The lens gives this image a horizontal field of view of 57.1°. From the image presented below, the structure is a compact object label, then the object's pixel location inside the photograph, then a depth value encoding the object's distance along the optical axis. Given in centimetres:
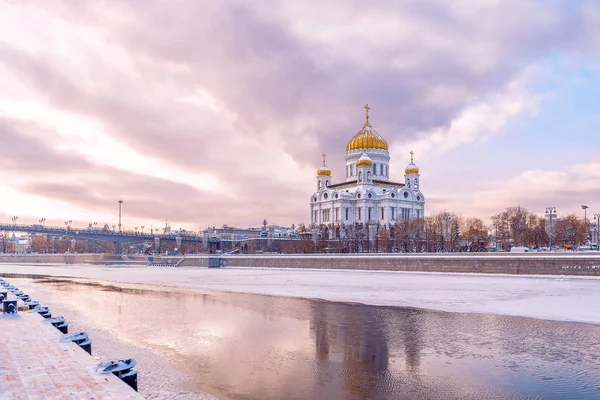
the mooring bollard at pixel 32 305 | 1726
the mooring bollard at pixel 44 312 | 1554
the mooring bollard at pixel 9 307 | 1582
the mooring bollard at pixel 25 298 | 1883
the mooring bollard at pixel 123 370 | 782
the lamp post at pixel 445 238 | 7688
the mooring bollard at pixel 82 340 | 1075
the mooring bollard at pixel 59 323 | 1294
